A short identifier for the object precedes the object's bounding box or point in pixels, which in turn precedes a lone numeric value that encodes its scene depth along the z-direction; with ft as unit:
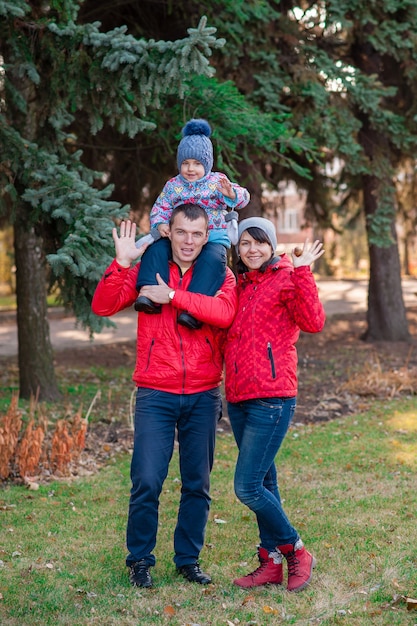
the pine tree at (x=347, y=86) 33.42
